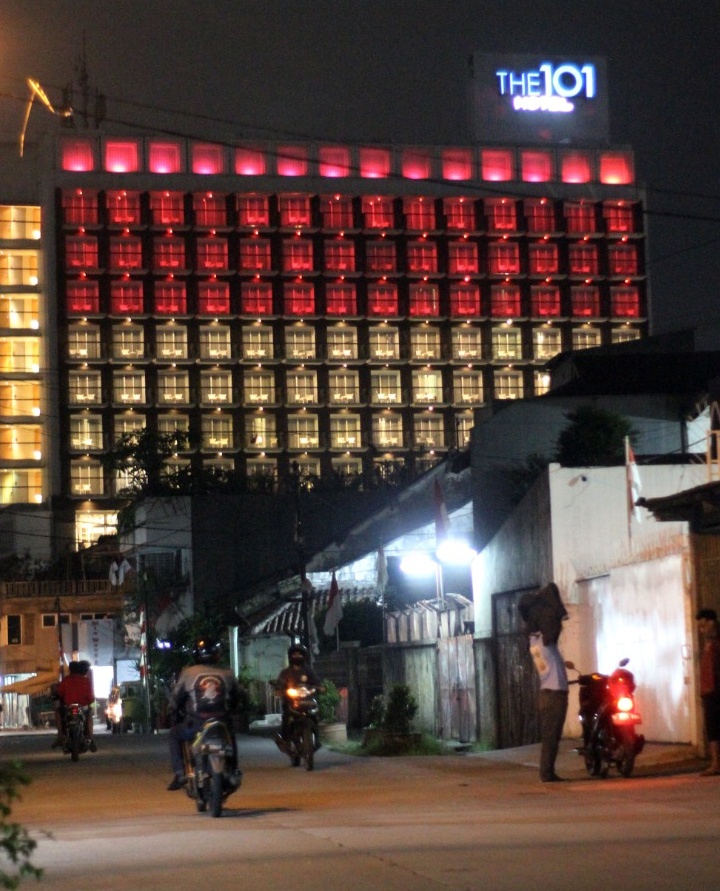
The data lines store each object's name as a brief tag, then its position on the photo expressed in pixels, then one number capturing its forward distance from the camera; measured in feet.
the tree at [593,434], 181.37
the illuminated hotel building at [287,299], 399.03
